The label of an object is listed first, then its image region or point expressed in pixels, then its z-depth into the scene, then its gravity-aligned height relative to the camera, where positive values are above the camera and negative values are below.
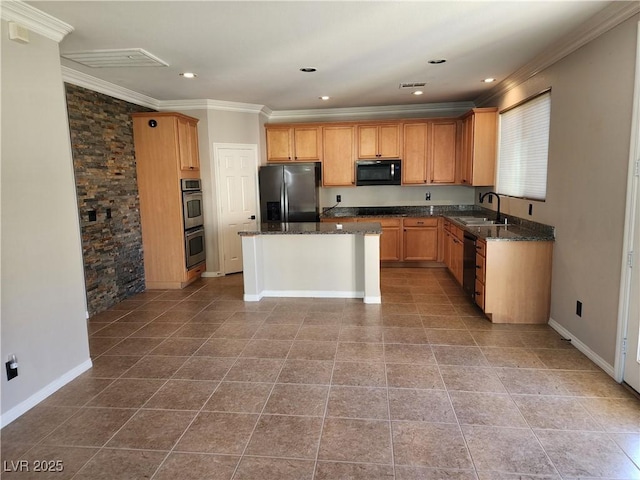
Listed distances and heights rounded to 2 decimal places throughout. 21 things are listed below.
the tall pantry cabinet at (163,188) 5.34 +0.03
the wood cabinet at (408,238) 6.43 -0.84
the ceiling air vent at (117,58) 3.61 +1.24
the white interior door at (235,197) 6.20 -0.12
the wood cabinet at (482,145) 5.56 +0.54
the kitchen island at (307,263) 4.87 -0.93
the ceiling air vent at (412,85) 5.13 +1.29
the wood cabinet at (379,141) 6.54 +0.74
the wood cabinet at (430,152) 6.45 +0.54
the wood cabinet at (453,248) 5.19 -0.88
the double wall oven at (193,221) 5.61 -0.44
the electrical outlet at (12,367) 2.53 -1.09
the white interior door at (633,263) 2.63 -0.54
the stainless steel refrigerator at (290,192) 6.39 -0.06
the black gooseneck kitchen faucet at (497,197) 5.26 -0.18
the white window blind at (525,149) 4.16 +0.39
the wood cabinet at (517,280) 3.92 -0.95
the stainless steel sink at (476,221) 4.99 -0.48
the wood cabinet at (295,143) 6.70 +0.75
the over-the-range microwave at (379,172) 6.59 +0.23
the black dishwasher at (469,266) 4.45 -0.93
